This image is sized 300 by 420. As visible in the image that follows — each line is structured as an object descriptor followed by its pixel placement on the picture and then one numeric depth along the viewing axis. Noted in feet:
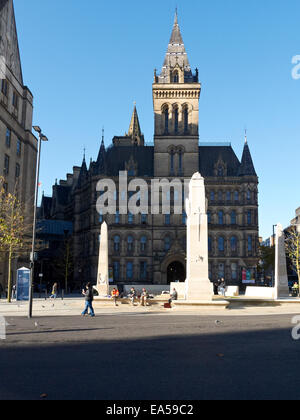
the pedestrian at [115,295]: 96.05
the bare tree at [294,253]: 135.47
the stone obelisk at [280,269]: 107.86
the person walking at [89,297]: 69.87
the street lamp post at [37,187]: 68.69
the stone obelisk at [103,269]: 114.21
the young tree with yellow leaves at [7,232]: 116.44
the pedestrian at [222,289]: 137.24
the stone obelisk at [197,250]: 80.23
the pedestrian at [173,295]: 98.78
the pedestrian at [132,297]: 96.43
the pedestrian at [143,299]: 95.14
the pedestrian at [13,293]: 135.93
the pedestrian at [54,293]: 133.24
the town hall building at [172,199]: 222.69
